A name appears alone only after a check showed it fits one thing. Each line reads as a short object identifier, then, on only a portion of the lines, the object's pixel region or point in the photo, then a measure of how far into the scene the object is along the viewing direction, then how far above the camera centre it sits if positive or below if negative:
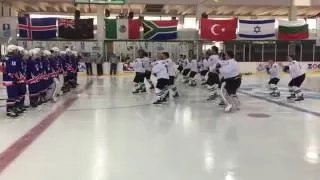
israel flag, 17.54 +2.24
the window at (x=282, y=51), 19.20 +0.98
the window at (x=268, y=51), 19.35 +0.99
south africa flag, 16.98 +2.16
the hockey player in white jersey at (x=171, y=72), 7.52 -0.15
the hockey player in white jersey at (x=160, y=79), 7.35 -0.32
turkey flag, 17.30 +2.23
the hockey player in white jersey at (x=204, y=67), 10.20 -0.03
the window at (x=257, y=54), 19.43 +0.80
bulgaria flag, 17.55 +2.17
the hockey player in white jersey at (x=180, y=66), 12.32 +0.01
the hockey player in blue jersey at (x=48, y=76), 7.20 -0.22
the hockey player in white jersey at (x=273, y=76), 8.68 -0.30
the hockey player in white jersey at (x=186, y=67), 11.84 -0.05
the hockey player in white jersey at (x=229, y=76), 6.38 -0.23
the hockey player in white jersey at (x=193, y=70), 11.37 -0.15
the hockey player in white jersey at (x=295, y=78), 7.78 -0.34
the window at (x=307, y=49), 19.24 +1.10
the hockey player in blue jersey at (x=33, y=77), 6.40 -0.22
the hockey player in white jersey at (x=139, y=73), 9.25 -0.21
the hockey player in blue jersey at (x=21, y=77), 5.94 -0.20
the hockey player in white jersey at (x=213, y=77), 8.04 -0.31
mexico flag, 16.89 +2.21
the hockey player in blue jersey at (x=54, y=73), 7.66 -0.16
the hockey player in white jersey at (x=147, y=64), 9.26 +0.07
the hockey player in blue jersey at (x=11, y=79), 5.71 -0.22
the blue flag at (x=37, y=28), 16.19 +2.21
